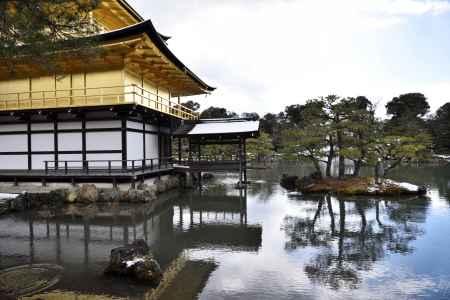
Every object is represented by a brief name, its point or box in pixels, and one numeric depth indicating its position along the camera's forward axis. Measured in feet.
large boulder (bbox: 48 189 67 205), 49.90
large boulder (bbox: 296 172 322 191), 65.87
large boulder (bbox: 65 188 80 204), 51.78
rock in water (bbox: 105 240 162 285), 21.85
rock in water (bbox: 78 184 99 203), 51.60
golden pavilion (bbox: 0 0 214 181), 56.40
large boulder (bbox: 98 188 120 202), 52.13
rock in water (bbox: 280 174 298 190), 69.59
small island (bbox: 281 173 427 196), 57.16
